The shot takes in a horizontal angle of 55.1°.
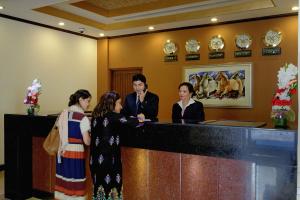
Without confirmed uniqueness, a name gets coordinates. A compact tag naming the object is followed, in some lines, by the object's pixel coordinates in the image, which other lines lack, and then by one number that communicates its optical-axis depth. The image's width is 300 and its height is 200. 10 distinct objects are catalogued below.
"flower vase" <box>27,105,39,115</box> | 3.62
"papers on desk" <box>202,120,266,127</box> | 2.35
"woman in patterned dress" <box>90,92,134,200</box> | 2.41
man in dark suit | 3.35
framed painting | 5.18
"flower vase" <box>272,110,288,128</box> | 2.22
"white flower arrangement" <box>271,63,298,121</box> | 2.17
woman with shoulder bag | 2.63
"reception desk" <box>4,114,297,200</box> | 2.13
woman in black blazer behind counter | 3.39
